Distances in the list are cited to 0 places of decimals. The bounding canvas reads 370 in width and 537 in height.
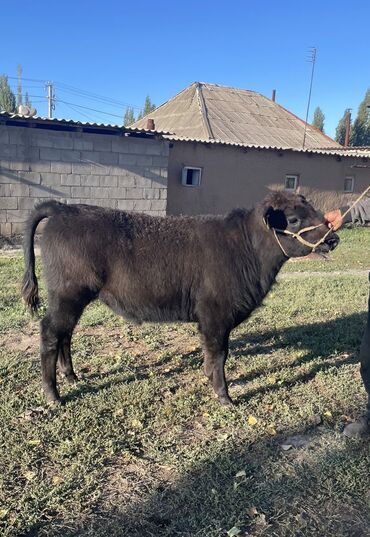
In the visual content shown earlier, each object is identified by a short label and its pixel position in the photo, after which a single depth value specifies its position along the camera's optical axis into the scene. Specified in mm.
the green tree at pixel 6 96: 52188
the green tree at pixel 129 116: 67688
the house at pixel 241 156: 14375
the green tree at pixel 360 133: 47406
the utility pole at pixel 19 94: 55344
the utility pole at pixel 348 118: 31831
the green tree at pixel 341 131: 52097
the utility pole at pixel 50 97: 44906
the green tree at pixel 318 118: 64506
